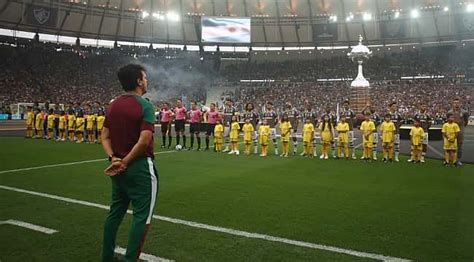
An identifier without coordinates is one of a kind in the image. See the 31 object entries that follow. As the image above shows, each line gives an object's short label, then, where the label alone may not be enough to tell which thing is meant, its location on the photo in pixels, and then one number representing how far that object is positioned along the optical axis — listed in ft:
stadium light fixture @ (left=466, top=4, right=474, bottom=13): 129.90
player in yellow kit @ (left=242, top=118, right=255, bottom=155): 52.08
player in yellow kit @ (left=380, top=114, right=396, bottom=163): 44.50
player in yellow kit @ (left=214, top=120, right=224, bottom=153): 53.88
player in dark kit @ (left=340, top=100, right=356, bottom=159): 48.07
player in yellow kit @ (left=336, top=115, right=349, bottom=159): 46.62
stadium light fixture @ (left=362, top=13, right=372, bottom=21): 140.36
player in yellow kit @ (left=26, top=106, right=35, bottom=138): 72.84
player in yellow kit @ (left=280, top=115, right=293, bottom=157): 49.96
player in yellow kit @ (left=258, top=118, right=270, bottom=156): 50.29
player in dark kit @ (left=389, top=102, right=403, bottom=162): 45.19
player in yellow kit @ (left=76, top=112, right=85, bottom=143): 66.93
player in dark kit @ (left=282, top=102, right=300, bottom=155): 52.51
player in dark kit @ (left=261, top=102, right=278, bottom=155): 53.47
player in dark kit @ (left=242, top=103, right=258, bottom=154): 53.84
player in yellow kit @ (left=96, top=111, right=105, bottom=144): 64.65
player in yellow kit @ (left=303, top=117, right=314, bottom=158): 48.98
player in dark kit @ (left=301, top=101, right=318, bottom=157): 50.08
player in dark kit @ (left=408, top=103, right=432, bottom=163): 43.57
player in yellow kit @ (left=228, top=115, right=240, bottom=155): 52.49
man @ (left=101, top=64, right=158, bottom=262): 11.79
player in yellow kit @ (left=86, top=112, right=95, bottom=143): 65.92
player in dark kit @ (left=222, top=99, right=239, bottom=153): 57.00
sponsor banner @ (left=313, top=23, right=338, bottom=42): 144.36
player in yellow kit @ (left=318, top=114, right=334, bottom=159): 47.85
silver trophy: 83.35
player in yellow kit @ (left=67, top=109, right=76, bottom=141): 68.59
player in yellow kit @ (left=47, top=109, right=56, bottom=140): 70.08
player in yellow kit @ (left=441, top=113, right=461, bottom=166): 40.78
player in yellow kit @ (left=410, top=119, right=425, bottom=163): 42.93
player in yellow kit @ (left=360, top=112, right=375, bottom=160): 45.19
